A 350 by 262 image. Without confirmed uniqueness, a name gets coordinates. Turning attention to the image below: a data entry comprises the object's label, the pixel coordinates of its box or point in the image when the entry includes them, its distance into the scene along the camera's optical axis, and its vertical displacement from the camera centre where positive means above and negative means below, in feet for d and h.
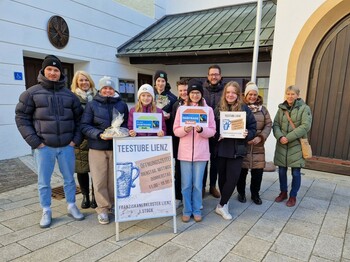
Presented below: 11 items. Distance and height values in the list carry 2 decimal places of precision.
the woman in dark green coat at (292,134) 11.73 -1.73
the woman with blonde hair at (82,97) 10.69 -0.16
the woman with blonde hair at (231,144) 10.33 -2.03
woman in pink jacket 9.69 -2.08
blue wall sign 18.23 +1.23
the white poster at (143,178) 9.12 -3.19
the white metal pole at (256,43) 17.18 +3.83
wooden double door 17.12 -0.16
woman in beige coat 11.59 -1.96
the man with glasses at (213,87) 11.93 +0.44
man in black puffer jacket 9.01 -1.14
